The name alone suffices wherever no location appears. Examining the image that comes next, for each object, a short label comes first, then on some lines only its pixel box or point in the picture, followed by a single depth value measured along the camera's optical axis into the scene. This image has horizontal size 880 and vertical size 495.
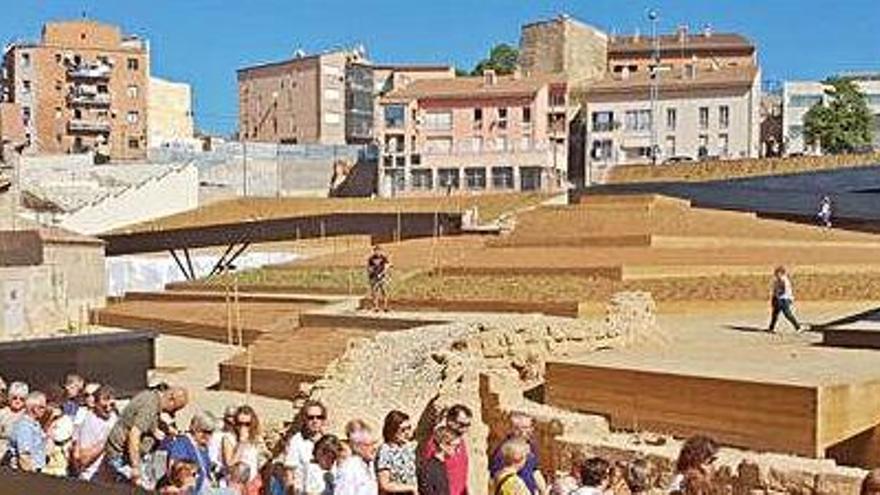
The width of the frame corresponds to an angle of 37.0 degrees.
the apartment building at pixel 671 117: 72.56
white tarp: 46.16
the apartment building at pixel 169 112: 97.12
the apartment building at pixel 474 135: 71.88
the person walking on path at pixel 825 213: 37.81
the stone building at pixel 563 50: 85.81
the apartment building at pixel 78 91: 89.62
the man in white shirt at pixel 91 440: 9.48
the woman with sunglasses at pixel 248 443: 9.09
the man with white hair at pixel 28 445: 9.66
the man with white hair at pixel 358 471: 8.23
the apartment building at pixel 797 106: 82.69
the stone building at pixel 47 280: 31.42
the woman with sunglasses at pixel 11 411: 10.30
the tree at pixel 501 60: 101.12
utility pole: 73.38
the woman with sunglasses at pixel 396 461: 8.37
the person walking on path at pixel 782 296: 19.64
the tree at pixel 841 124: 76.56
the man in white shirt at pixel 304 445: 8.91
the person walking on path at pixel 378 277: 25.03
